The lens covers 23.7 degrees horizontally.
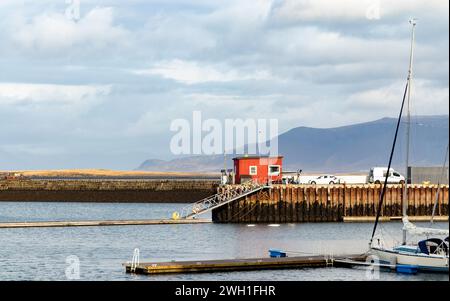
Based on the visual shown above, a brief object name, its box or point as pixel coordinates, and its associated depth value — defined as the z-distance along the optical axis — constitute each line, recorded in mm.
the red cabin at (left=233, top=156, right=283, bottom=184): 102938
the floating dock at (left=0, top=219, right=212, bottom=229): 93438
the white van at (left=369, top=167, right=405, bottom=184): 107694
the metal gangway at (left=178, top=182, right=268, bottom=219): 98188
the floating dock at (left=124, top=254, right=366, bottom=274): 59594
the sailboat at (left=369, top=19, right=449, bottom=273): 60281
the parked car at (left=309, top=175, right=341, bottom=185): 108931
